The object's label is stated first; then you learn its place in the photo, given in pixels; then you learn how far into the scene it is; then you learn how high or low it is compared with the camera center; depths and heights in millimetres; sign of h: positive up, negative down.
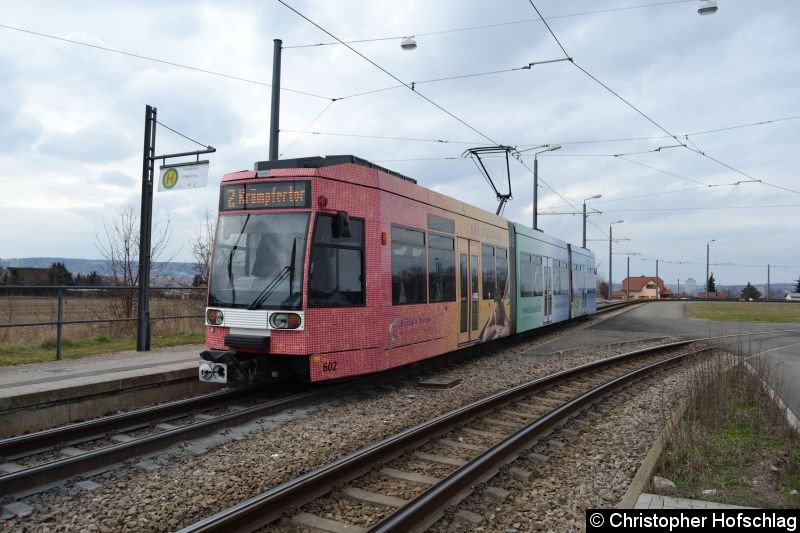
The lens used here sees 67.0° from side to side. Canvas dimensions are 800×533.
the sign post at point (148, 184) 11984 +2022
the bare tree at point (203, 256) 20234 +957
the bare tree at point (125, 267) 16859 +460
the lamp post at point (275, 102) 12547 +3853
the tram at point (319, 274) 8219 +161
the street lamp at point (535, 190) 29688 +4858
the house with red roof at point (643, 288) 131000 -72
